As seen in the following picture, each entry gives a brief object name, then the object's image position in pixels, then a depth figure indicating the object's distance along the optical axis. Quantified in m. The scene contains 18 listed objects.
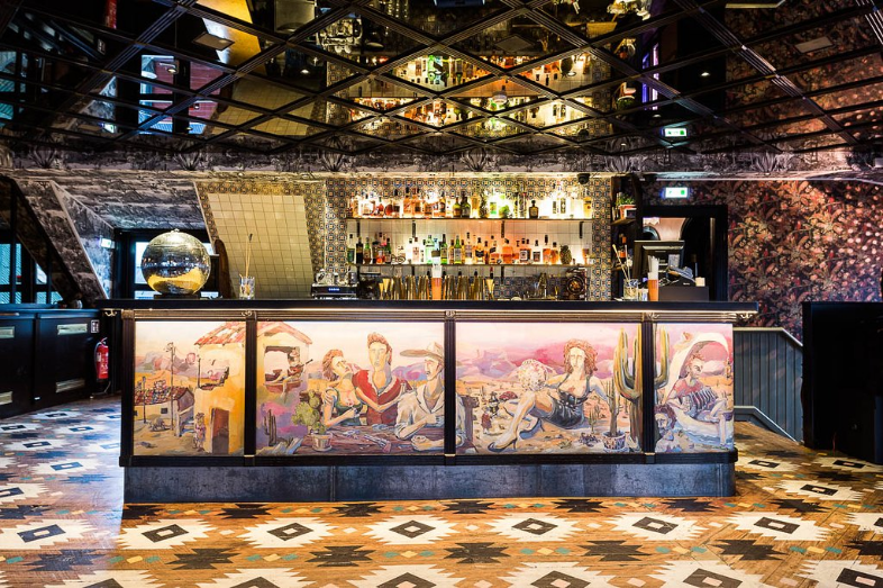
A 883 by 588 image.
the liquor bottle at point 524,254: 7.38
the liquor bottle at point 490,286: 7.31
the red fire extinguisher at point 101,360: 8.16
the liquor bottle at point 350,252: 7.50
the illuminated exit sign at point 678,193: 7.93
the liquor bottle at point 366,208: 7.49
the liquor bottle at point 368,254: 7.37
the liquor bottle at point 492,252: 7.35
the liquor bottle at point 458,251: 7.39
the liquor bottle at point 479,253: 7.34
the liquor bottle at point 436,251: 7.30
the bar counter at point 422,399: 3.42
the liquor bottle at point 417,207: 7.41
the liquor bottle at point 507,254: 7.37
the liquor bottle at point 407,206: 7.44
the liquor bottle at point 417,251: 7.38
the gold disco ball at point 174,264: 3.50
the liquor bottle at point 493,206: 7.50
